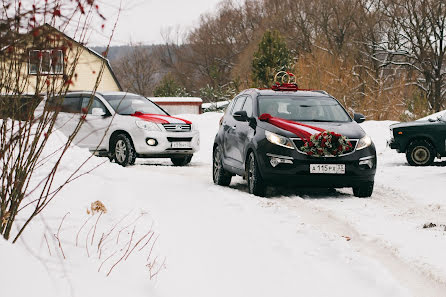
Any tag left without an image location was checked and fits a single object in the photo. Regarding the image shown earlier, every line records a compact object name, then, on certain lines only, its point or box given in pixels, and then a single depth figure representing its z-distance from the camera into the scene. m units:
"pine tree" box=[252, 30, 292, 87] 49.75
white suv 17.64
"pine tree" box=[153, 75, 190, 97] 71.25
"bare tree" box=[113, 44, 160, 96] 92.44
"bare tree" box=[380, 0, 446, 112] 43.12
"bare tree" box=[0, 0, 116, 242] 4.05
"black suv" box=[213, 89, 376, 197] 11.19
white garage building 64.12
